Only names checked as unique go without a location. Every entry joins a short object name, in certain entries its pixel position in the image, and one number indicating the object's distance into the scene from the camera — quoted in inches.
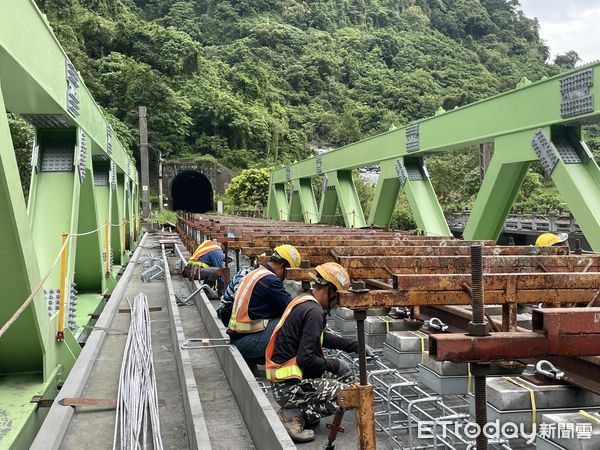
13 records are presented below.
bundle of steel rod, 139.4
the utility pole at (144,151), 1053.2
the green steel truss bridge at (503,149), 259.1
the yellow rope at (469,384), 131.0
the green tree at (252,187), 1332.4
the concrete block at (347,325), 210.4
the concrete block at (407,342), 156.0
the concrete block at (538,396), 112.5
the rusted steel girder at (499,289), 118.3
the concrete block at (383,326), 181.5
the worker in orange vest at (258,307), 183.6
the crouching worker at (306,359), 141.7
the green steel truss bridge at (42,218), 148.0
